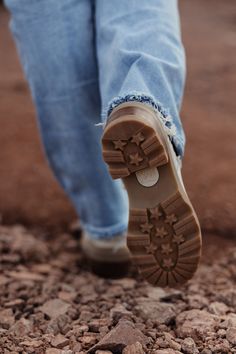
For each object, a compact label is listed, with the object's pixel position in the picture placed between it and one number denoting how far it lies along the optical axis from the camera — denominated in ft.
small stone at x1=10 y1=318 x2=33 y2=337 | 5.53
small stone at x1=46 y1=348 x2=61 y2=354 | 5.28
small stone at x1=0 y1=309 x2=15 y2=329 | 5.64
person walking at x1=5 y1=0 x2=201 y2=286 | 5.18
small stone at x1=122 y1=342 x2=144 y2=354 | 5.24
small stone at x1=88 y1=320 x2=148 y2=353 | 5.29
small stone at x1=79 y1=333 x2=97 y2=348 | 5.39
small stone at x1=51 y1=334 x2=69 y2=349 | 5.38
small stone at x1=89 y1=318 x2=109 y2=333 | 5.58
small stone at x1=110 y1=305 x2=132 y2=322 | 5.68
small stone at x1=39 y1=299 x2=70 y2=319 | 5.83
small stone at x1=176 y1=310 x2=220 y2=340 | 5.50
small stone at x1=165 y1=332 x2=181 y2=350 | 5.34
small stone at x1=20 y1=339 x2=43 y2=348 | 5.35
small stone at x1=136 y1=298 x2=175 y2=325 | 5.69
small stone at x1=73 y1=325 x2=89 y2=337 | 5.53
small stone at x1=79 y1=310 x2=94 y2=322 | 5.75
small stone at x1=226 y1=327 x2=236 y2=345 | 5.38
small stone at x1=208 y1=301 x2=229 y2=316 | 5.85
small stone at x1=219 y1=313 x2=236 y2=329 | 5.56
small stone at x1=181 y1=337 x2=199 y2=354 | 5.30
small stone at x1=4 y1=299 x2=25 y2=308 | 5.95
